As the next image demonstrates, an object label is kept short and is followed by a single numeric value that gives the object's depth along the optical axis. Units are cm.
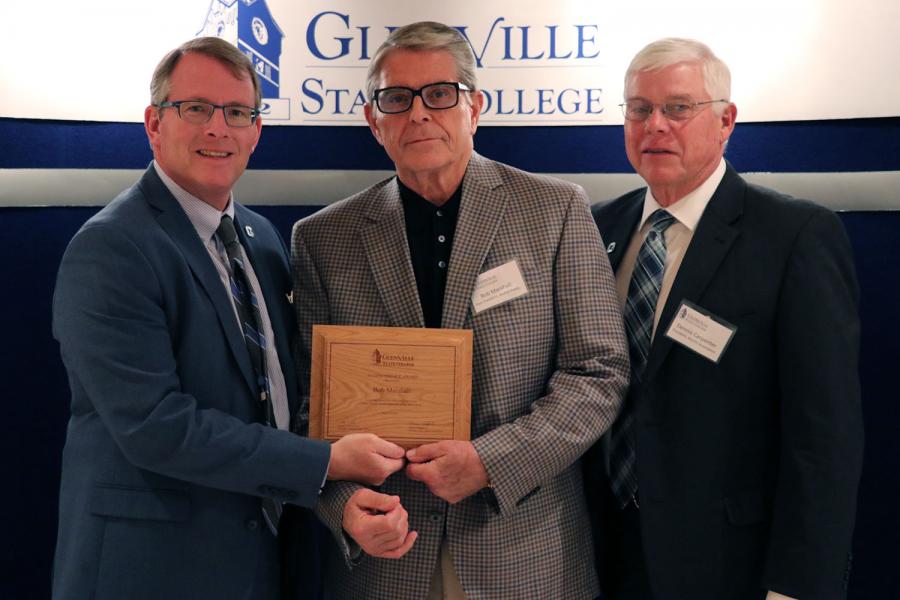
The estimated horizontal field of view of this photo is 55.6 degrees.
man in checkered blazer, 200
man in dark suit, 207
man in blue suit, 190
